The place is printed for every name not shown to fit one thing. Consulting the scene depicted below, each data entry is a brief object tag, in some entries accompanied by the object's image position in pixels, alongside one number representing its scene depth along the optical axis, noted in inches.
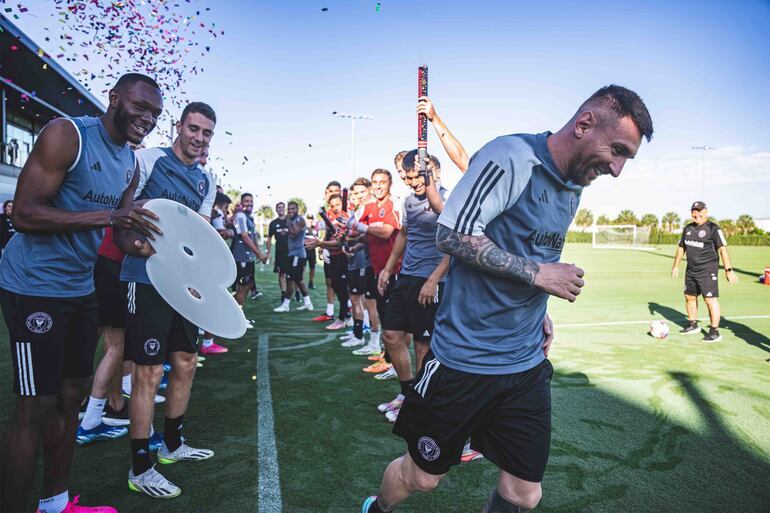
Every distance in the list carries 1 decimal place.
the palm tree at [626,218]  4511.6
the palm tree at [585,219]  5255.9
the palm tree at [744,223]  2898.6
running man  74.4
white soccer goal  2173.7
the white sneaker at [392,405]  173.8
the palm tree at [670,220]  4384.8
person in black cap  323.3
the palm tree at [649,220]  4522.6
